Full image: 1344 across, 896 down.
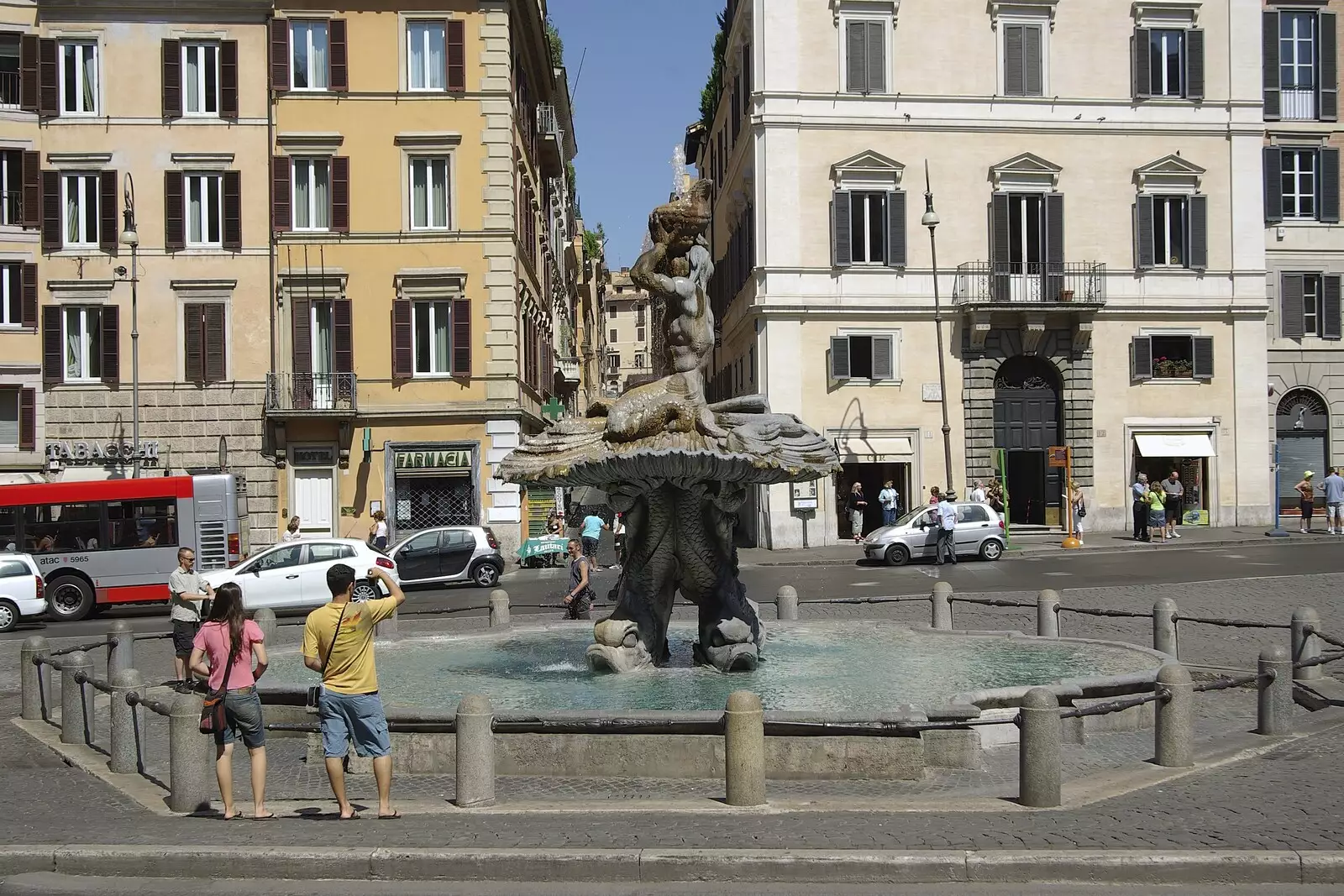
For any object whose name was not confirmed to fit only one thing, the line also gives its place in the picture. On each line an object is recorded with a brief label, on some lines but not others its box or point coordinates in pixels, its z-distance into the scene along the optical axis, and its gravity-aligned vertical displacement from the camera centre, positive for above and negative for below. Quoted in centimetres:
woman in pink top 816 -142
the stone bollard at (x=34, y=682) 1284 -216
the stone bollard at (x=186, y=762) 849 -198
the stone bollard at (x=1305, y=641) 1233 -192
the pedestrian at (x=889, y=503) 3319 -139
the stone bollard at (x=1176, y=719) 898 -192
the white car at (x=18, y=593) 2302 -228
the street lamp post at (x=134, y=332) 3055 +316
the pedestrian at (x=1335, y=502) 3262 -155
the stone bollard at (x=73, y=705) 1123 -211
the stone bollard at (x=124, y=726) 984 -202
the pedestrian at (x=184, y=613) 1423 -167
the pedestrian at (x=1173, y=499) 3253 -140
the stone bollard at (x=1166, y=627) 1379 -197
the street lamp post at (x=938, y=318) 3331 +339
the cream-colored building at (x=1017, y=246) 3456 +545
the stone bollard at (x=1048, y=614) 1524 -199
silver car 2859 -199
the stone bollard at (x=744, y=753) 802 -187
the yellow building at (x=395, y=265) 3244 +486
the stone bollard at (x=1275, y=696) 1006 -198
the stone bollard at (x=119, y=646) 1355 -193
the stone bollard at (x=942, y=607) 1573 -194
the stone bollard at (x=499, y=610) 1658 -197
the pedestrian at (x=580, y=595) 1808 -197
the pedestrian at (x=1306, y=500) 3325 -153
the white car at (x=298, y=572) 2253 -197
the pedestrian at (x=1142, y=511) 3203 -164
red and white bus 2489 -136
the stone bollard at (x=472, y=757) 827 -192
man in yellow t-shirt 786 -137
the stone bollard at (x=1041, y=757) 793 -191
